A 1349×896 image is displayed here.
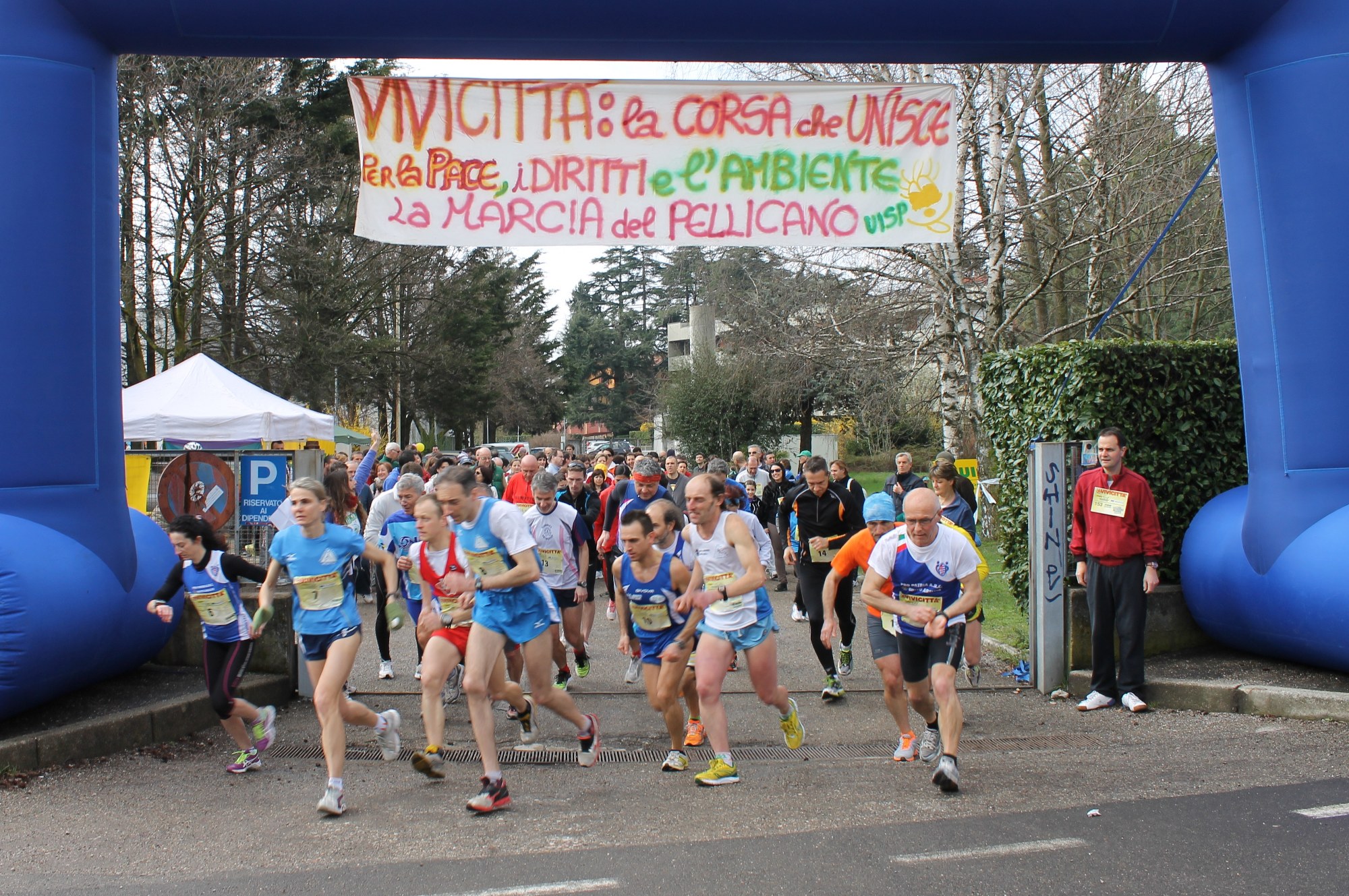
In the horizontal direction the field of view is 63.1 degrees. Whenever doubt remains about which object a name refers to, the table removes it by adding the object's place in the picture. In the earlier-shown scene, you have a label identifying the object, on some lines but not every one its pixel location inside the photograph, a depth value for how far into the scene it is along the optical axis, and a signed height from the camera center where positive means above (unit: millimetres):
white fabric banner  7258 +2294
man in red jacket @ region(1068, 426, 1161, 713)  7422 -590
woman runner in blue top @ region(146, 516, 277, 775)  6227 -440
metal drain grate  6543 -1524
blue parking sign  11594 +450
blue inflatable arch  6254 +1858
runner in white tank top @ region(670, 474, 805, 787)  5922 -604
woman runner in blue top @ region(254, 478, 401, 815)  5934 -295
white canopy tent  15477 +1779
